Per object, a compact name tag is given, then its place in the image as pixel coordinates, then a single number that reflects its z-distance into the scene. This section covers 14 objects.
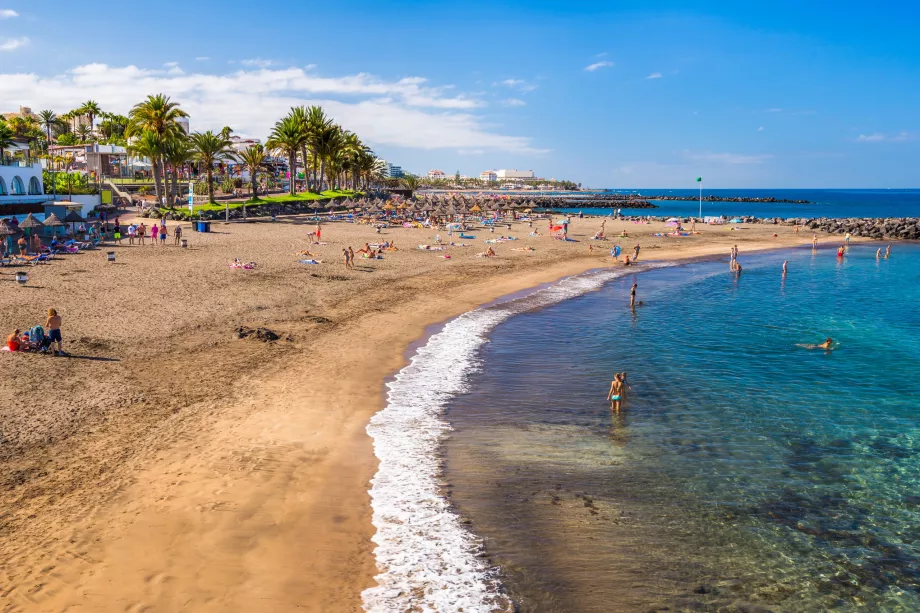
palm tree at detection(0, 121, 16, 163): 47.04
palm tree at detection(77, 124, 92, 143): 96.65
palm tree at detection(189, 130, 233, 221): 59.41
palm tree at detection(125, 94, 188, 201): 53.16
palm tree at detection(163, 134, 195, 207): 54.19
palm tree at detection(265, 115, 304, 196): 73.06
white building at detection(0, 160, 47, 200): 41.62
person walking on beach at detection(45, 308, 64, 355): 15.29
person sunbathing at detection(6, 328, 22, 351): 15.16
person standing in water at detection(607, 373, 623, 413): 14.22
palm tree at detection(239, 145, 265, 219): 64.44
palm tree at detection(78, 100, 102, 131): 104.50
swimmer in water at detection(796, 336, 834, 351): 20.38
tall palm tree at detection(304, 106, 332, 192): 76.27
